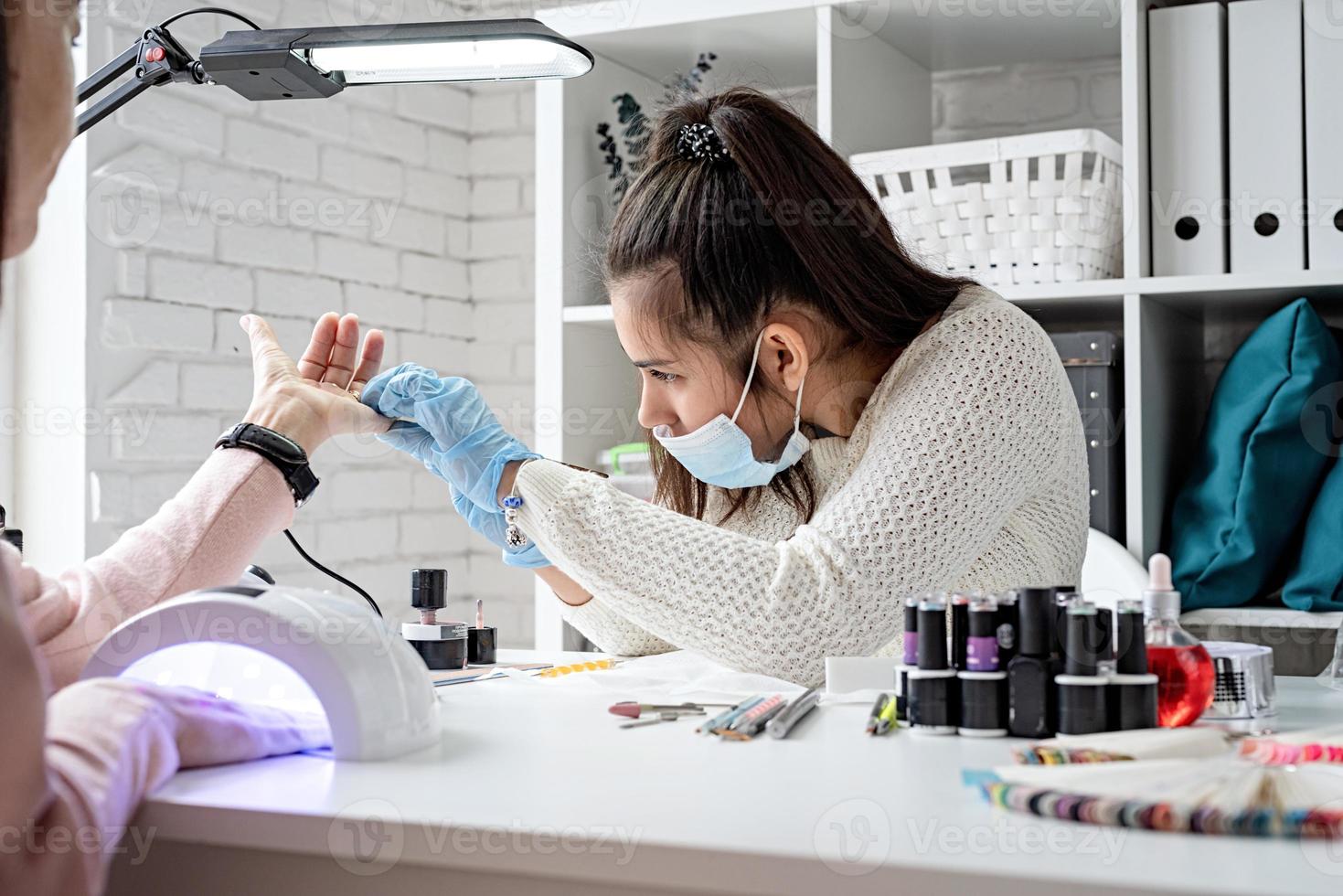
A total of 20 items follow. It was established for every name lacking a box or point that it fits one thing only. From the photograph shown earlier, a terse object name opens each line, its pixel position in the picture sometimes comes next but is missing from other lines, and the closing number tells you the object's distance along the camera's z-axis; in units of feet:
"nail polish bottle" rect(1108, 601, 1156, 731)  2.48
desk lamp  3.69
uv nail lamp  2.35
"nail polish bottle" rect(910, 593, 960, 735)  2.61
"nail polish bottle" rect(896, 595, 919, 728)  2.69
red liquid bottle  2.63
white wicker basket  5.81
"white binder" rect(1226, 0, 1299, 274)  5.68
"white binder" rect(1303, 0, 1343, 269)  5.60
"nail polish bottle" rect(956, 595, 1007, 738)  2.57
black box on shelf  5.86
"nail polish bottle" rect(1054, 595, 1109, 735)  2.48
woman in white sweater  3.70
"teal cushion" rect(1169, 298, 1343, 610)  5.56
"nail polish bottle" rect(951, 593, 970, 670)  2.61
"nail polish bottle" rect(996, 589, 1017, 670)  2.59
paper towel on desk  3.22
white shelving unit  5.84
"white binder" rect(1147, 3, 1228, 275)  5.81
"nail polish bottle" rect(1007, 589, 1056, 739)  2.53
